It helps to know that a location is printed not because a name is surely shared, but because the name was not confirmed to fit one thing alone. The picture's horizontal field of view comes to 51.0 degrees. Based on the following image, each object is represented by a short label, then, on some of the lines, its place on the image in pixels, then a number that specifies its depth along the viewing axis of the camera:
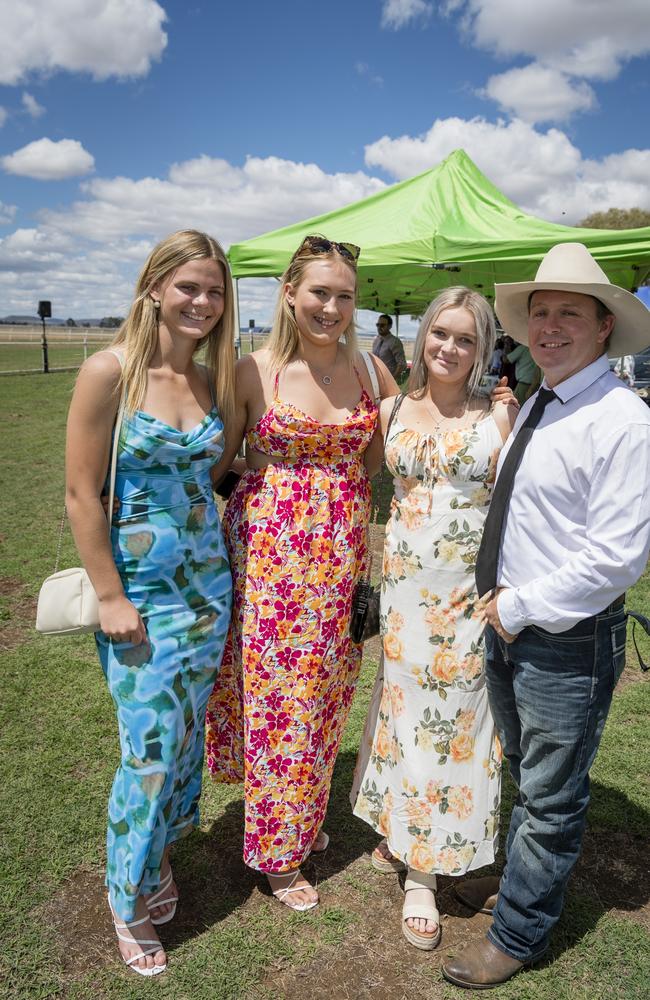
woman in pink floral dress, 2.33
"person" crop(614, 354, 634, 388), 15.15
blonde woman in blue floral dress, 1.96
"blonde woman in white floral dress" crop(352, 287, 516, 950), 2.24
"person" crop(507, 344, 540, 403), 11.20
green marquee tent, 6.75
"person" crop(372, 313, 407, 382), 13.50
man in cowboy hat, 1.71
